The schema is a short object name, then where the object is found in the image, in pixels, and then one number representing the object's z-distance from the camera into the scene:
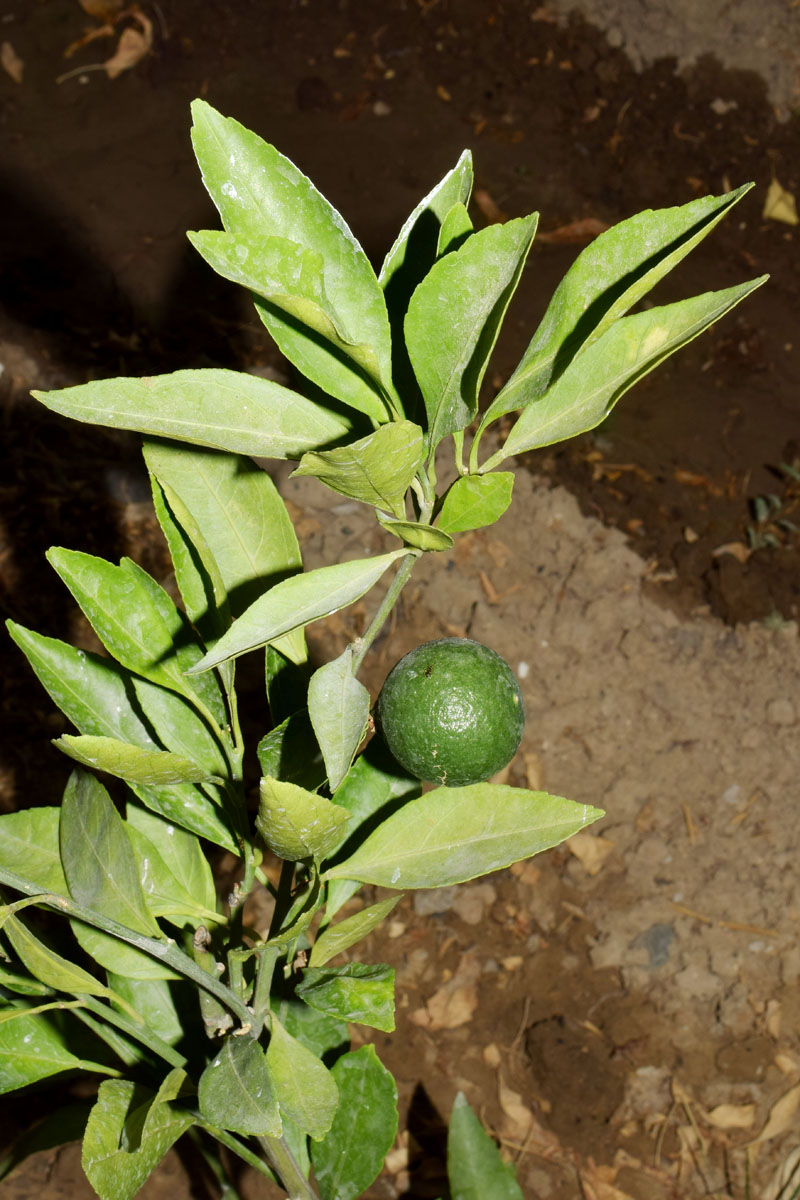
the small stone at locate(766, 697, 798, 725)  2.44
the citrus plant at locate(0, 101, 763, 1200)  0.69
